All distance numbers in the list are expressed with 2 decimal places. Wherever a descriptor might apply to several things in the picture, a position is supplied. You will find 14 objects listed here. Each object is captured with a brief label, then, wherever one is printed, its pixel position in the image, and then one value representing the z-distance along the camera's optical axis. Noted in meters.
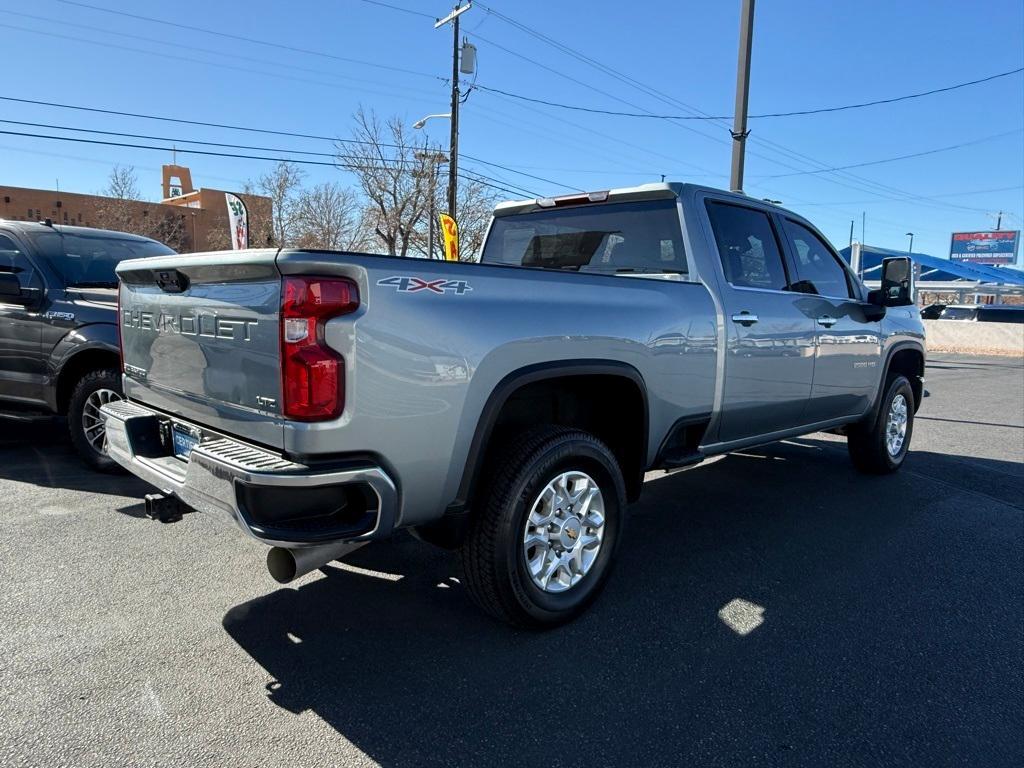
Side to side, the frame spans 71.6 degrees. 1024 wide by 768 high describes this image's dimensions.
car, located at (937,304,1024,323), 33.95
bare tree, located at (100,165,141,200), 38.81
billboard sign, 81.88
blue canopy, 50.53
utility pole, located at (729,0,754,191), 10.65
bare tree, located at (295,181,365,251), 32.50
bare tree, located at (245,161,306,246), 32.88
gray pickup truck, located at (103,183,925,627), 2.36
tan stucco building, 36.56
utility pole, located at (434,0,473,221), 22.44
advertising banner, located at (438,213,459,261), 14.39
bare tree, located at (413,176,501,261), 30.17
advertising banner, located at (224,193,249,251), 11.82
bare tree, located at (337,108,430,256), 29.83
